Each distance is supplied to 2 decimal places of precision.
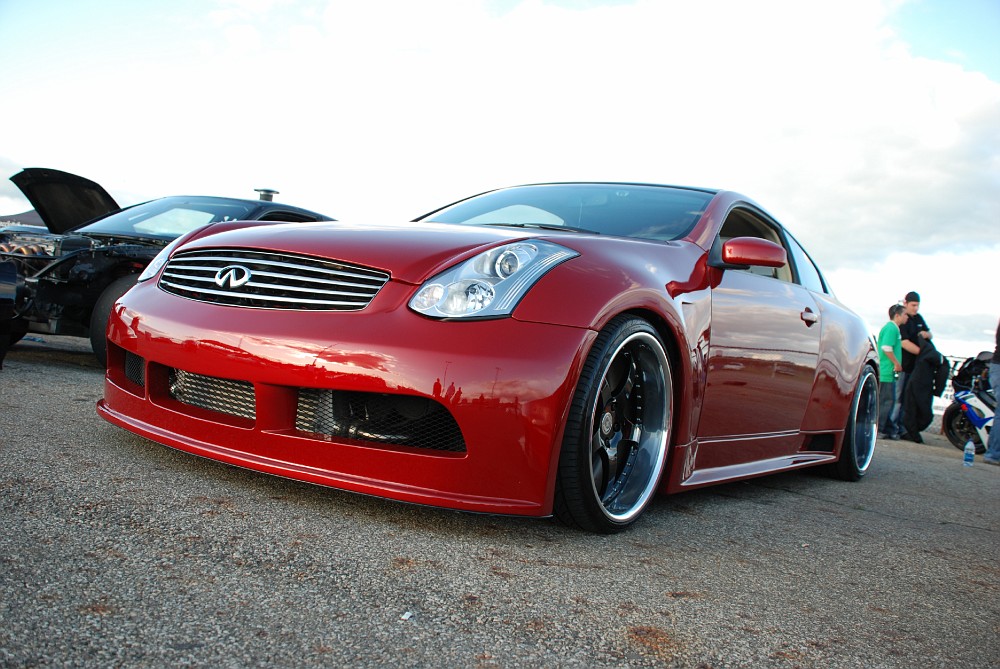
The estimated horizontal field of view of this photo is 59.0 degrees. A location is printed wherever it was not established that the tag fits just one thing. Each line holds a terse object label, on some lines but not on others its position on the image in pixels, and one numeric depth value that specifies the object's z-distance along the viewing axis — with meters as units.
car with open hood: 4.94
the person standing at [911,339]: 9.95
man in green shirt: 9.66
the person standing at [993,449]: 8.02
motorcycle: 9.06
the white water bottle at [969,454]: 7.44
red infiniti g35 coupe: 2.39
